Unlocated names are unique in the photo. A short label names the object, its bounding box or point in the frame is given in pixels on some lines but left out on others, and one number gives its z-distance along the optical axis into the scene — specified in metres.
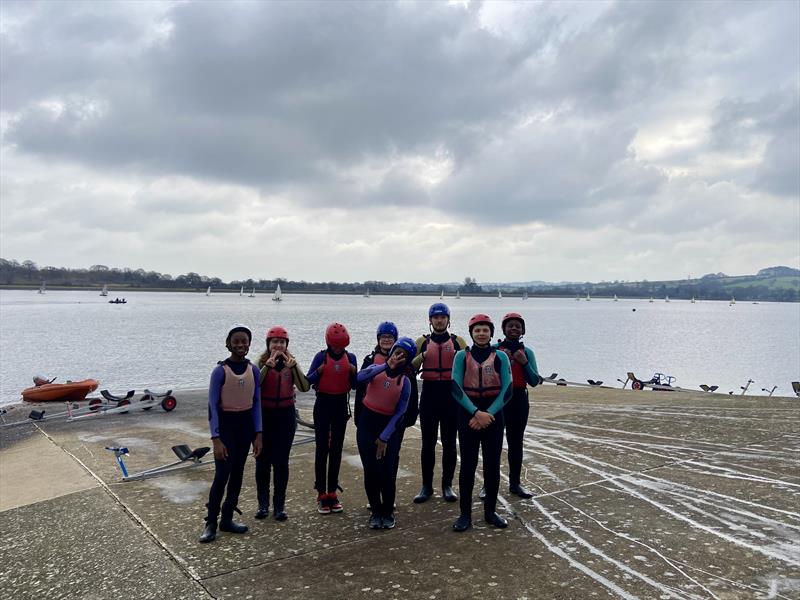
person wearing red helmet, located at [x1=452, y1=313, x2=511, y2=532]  5.39
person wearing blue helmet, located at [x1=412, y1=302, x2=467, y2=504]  6.14
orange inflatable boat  15.82
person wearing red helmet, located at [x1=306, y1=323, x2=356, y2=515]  5.86
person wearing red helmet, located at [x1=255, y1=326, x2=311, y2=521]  5.66
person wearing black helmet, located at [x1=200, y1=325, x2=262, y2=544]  5.13
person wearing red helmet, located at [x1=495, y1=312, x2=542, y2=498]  6.40
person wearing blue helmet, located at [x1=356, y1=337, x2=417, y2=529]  5.44
